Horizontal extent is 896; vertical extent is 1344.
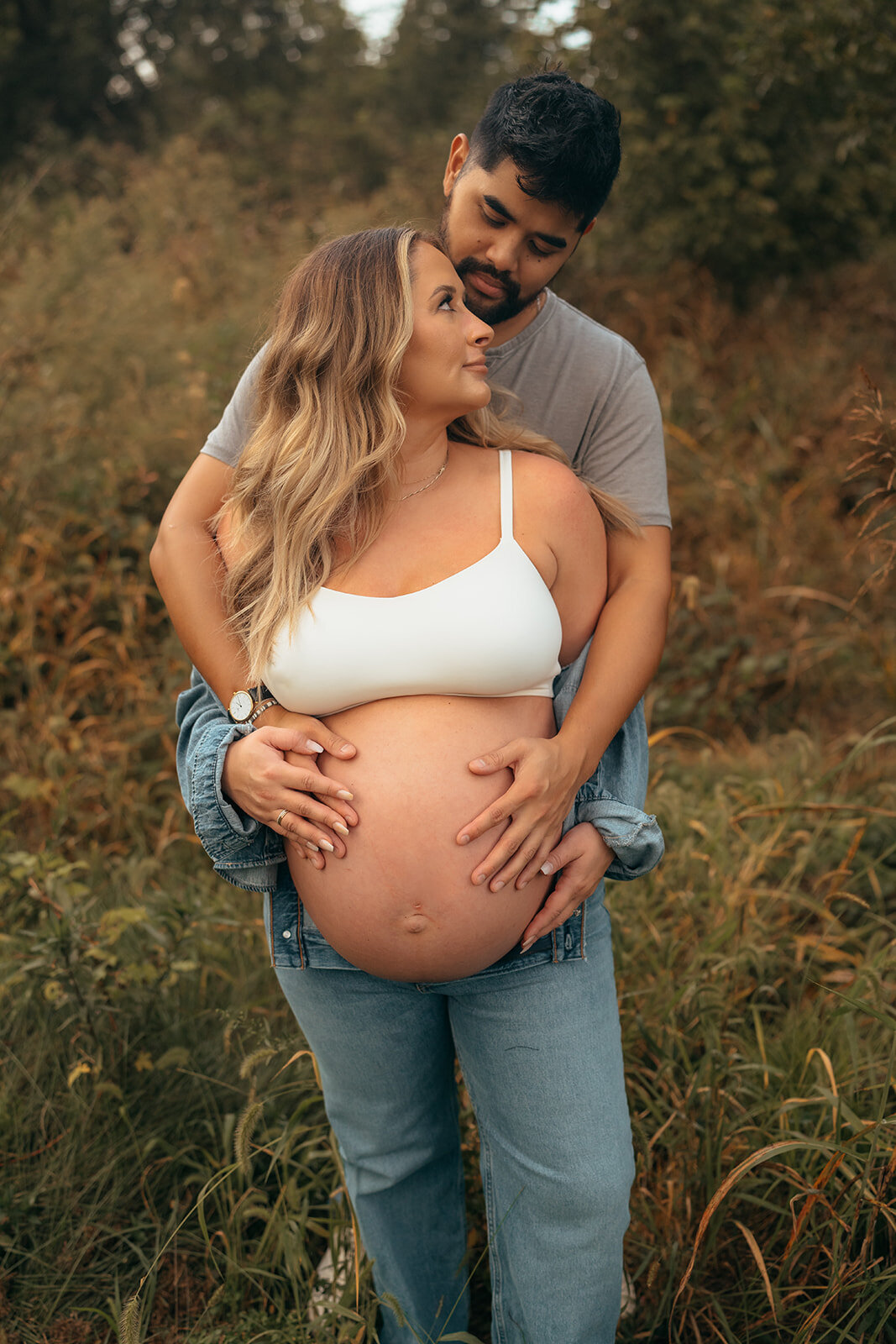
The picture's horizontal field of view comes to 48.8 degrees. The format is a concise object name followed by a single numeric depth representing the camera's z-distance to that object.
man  1.58
